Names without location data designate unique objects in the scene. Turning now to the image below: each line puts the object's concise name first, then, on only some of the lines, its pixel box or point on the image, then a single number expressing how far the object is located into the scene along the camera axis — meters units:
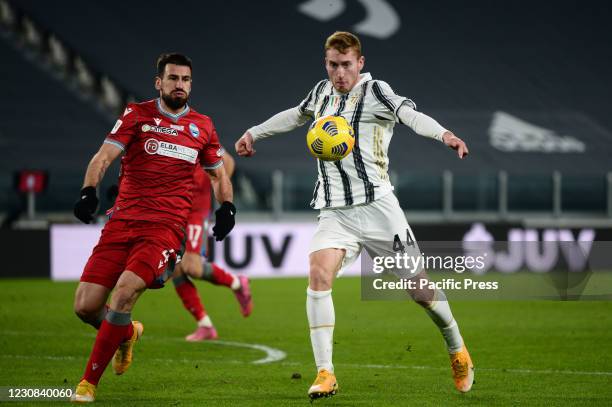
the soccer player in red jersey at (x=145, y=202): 12.59
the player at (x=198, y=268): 19.50
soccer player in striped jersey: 12.73
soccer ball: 12.55
